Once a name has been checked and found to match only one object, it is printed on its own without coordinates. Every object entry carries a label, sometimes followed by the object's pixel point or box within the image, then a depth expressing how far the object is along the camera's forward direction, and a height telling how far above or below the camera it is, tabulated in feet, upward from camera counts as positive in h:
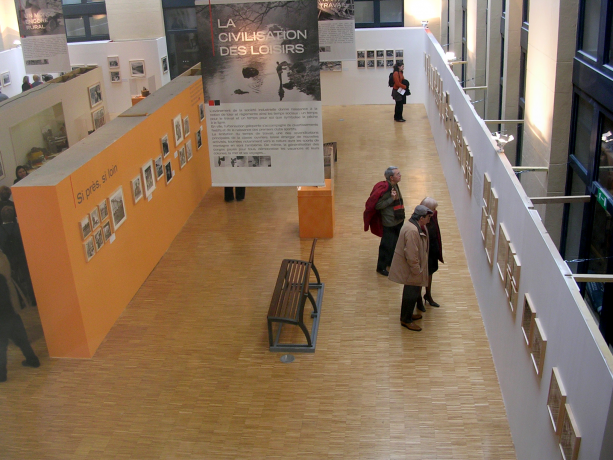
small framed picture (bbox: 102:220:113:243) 27.91 -8.61
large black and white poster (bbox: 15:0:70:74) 41.98 -0.63
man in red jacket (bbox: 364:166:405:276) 30.09 -9.36
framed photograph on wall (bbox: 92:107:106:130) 50.75 -7.21
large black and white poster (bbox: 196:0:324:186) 20.74 -2.44
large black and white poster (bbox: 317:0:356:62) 43.32 -1.35
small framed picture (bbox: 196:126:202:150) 42.57 -7.68
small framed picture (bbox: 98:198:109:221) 27.64 -7.75
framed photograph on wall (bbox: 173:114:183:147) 37.83 -6.26
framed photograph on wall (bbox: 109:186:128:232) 28.73 -8.05
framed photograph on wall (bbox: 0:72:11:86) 69.00 -5.09
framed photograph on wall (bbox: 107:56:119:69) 71.15 -4.20
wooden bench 25.45 -11.32
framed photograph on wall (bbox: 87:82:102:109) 50.16 -5.37
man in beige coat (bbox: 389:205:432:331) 24.93 -9.61
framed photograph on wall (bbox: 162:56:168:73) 72.48 -4.86
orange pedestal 35.24 -10.53
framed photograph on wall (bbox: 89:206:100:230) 26.70 -7.68
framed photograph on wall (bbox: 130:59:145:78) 70.79 -4.96
